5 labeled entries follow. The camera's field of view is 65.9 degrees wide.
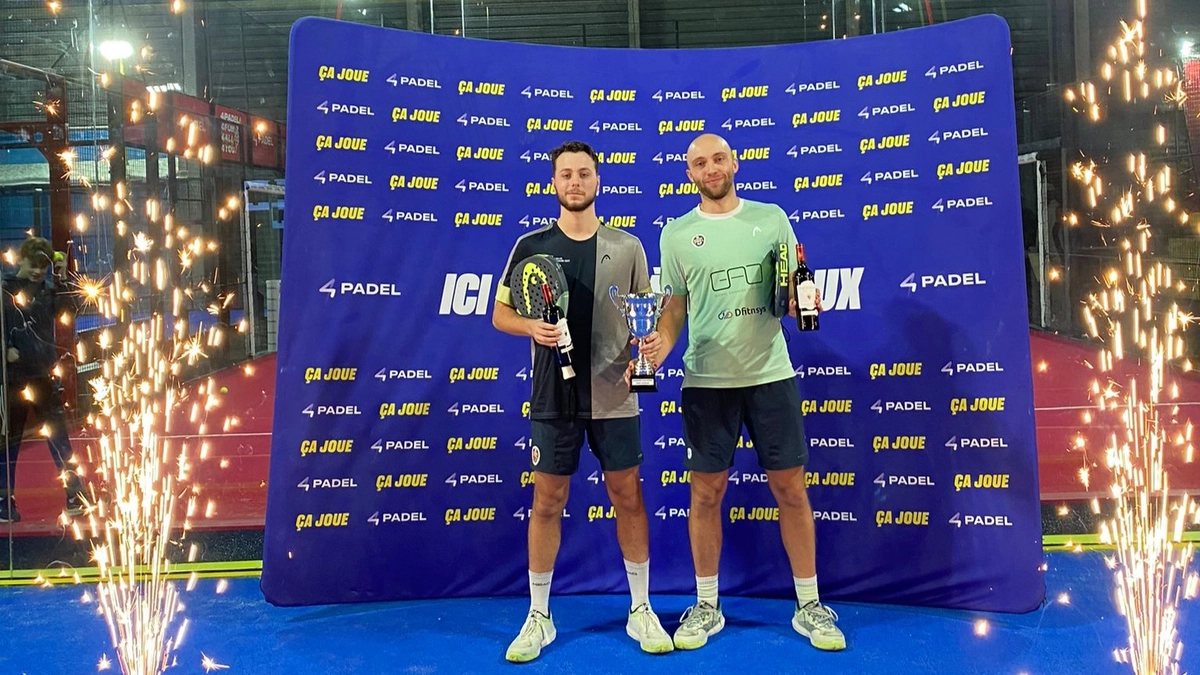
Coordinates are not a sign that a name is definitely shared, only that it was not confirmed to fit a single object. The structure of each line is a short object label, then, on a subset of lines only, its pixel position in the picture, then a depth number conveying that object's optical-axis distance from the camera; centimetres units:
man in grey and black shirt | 317
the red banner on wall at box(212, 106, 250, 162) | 575
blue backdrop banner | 357
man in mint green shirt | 320
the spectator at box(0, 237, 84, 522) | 468
